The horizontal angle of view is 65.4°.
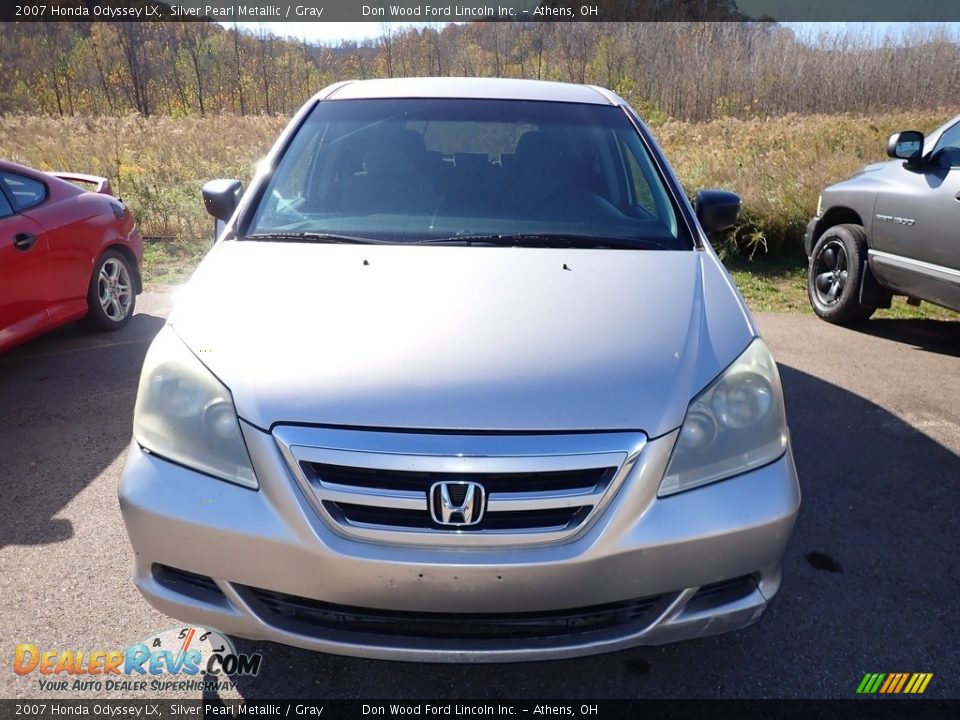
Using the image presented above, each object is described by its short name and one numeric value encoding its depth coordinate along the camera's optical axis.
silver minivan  1.76
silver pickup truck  4.98
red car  4.55
